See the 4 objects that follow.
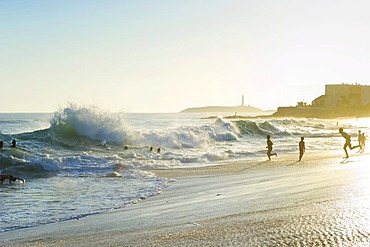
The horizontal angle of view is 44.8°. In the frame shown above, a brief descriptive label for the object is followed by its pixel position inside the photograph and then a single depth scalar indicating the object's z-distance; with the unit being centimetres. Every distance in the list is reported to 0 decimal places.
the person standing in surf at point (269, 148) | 2571
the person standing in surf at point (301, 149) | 2431
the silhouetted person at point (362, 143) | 2739
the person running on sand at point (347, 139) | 2460
